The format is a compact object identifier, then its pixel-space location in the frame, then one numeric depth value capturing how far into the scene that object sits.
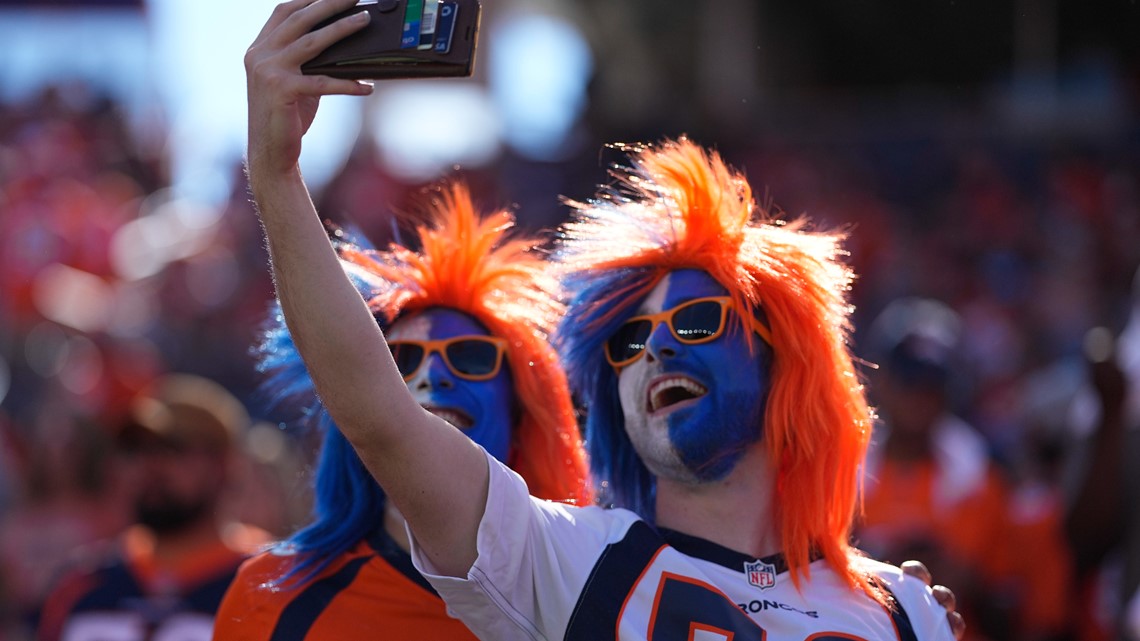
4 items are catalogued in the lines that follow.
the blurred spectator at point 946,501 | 9.02
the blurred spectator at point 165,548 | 7.53
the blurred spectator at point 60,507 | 11.95
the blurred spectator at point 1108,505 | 8.32
